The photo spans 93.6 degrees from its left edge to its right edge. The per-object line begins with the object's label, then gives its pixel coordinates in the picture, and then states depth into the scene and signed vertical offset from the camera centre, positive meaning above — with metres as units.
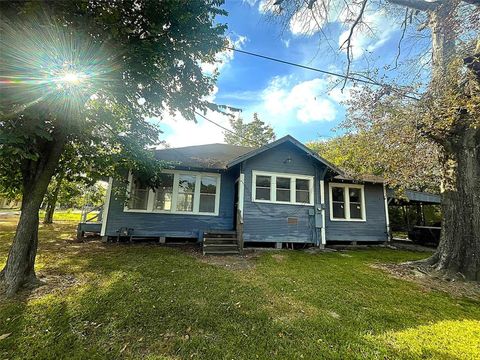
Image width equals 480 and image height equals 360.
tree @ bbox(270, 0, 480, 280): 5.69 +2.98
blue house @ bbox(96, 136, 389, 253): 9.59 +0.57
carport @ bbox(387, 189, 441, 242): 13.11 +0.69
